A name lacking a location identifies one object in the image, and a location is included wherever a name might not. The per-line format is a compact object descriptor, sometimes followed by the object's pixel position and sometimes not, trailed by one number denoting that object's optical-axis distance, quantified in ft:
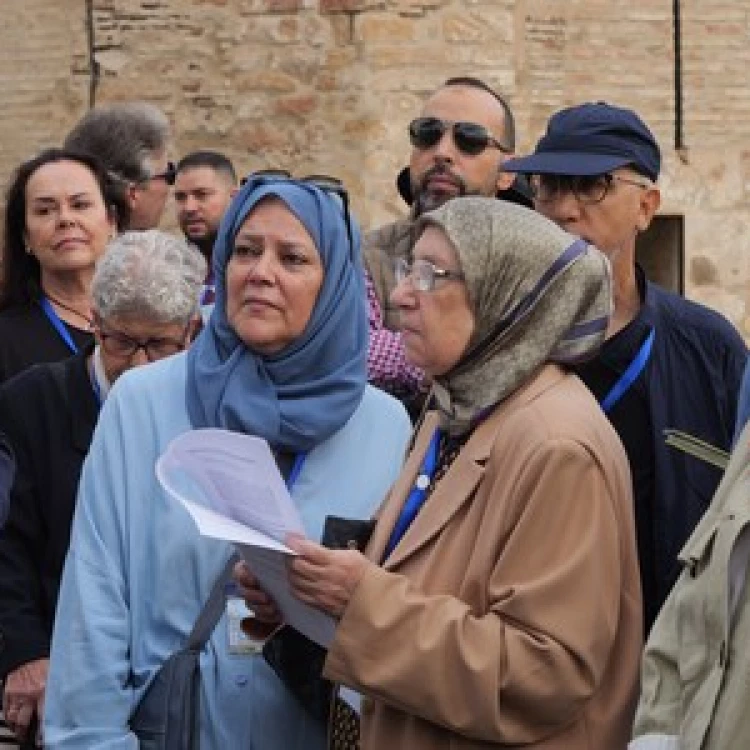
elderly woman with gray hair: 24.42
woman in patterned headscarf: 17.55
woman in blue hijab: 21.09
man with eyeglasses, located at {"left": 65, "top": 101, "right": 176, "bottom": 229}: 36.07
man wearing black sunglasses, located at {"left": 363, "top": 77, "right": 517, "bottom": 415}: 28.98
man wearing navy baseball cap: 23.10
